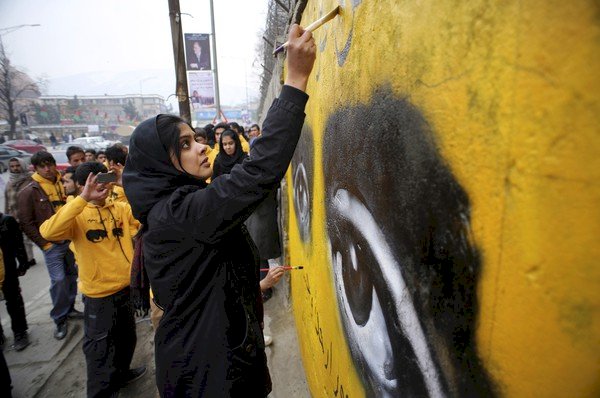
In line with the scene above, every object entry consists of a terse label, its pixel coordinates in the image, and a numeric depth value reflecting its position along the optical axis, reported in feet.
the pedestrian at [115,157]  13.98
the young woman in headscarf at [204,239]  3.77
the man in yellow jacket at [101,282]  8.35
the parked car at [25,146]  78.12
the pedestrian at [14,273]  10.14
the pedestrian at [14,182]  13.46
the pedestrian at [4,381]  8.54
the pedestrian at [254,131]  29.99
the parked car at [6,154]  61.94
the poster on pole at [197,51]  36.65
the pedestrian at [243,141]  20.27
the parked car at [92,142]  93.00
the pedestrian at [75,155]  14.64
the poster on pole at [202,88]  40.16
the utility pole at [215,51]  43.36
